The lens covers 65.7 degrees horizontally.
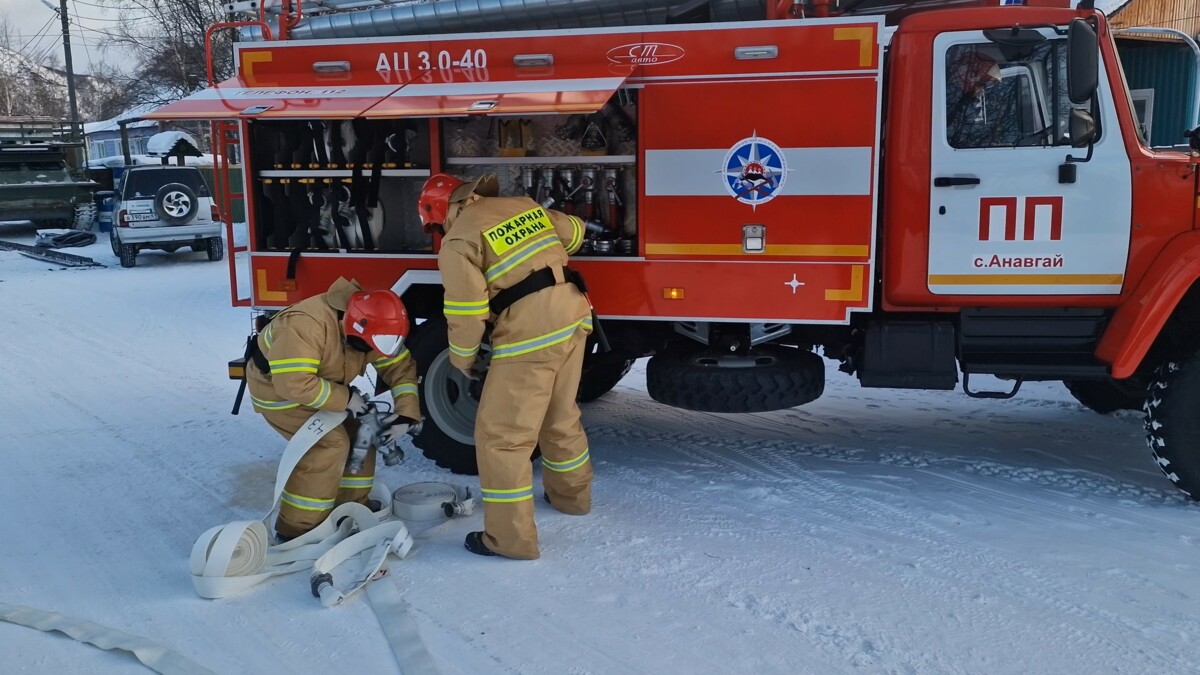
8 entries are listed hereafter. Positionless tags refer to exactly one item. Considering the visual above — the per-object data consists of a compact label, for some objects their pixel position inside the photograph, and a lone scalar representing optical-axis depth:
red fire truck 4.55
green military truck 20.11
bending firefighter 4.13
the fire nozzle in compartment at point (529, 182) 5.41
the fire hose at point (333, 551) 3.62
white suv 15.70
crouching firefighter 4.13
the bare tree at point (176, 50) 18.23
